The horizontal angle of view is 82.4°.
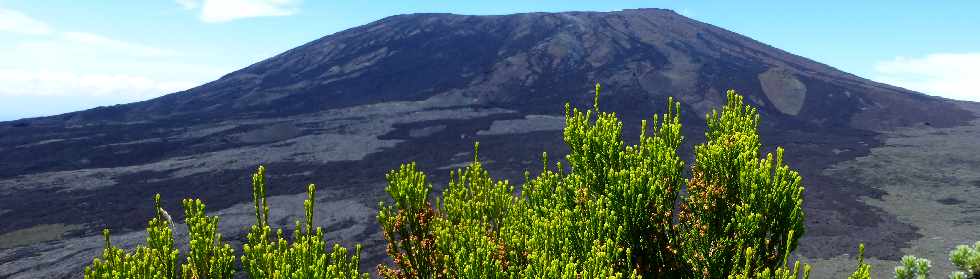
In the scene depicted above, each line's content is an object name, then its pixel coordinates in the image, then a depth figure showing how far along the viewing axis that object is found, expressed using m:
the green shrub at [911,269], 8.70
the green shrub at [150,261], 4.00
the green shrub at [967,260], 8.72
